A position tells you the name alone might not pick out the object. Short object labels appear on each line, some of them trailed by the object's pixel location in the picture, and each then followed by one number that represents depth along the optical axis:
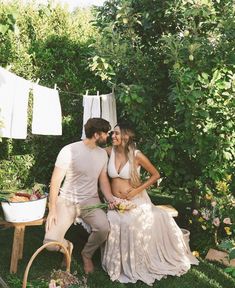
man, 4.00
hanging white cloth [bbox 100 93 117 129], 4.97
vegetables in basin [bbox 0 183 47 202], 3.77
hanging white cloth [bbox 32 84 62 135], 4.34
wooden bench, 4.62
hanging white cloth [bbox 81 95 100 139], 4.91
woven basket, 2.48
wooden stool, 3.90
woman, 4.05
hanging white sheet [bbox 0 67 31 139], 4.13
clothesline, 4.14
